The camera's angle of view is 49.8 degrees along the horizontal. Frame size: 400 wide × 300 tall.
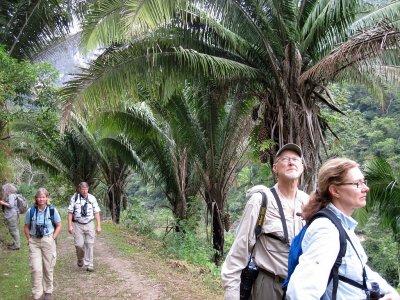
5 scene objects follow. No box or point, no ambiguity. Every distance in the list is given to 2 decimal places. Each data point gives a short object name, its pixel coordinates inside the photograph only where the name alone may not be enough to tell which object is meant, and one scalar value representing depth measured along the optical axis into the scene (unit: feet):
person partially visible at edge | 30.94
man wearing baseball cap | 8.62
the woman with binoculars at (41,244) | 19.44
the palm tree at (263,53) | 19.67
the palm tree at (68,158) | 56.36
